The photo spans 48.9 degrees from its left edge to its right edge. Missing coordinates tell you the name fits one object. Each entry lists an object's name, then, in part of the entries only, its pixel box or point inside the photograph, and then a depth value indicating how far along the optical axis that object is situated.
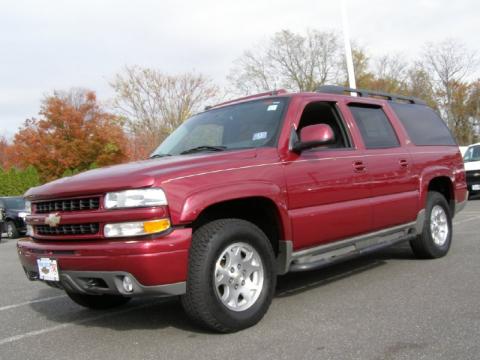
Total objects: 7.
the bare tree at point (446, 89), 44.47
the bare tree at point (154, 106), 34.44
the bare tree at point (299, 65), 40.00
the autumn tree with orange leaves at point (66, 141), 38.59
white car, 15.80
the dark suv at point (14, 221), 17.83
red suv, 3.57
